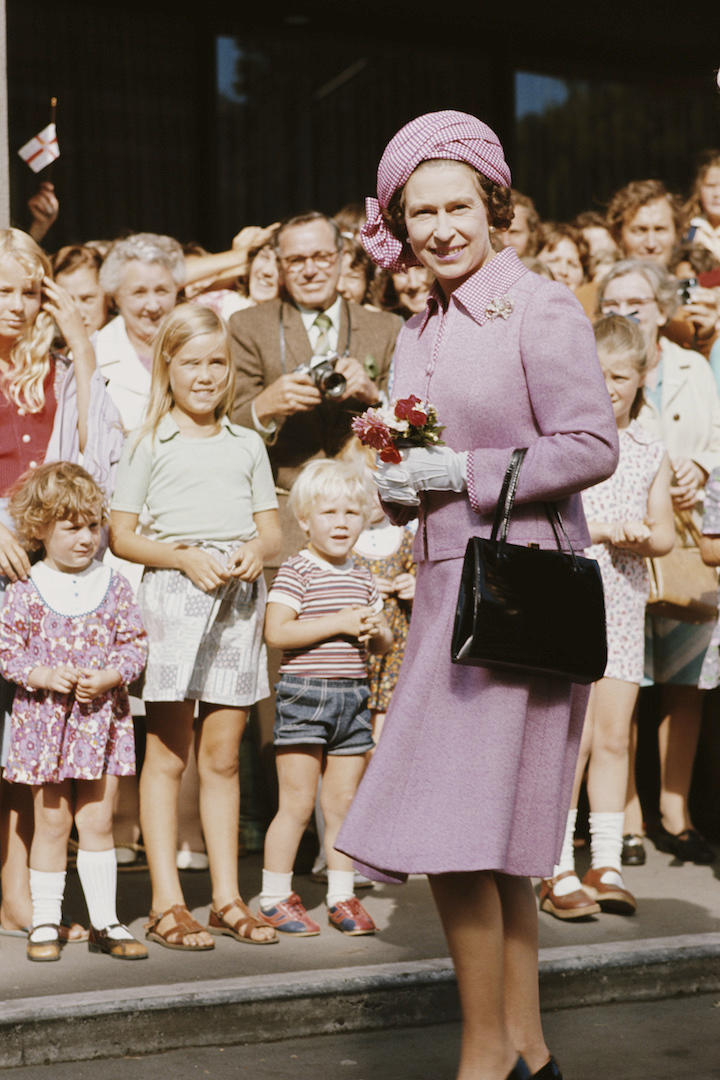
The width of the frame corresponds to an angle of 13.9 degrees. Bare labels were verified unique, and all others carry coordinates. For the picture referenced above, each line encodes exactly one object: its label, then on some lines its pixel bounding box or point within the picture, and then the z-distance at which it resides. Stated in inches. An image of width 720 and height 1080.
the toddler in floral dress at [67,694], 356.6
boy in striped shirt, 390.5
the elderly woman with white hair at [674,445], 488.6
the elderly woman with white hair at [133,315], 462.7
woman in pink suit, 254.9
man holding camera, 444.2
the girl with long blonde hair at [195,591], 379.0
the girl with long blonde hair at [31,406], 378.7
